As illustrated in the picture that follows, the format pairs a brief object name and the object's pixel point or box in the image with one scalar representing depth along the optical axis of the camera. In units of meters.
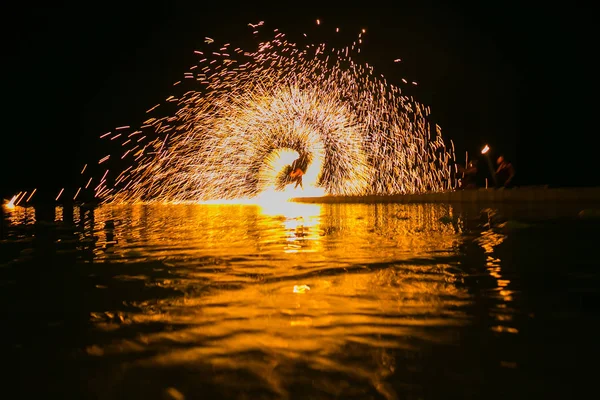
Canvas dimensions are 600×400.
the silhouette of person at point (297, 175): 38.83
